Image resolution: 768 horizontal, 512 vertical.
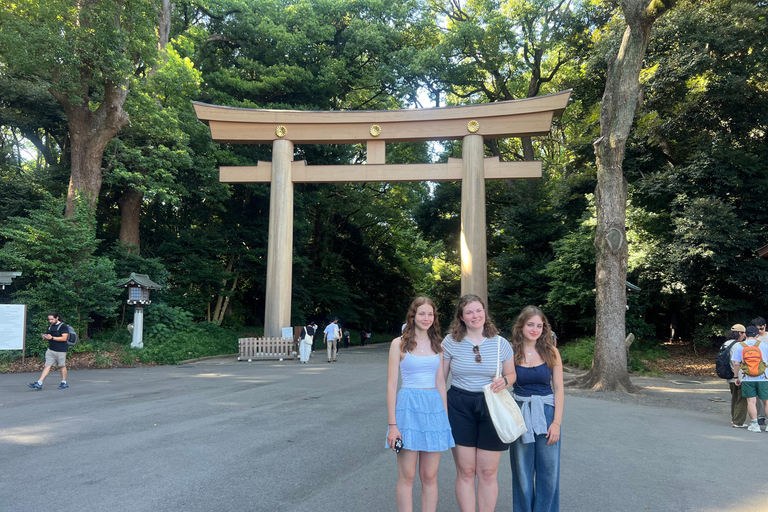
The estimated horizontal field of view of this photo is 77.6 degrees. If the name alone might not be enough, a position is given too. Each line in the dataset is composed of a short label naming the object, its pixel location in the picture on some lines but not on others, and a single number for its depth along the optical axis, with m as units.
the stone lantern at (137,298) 14.95
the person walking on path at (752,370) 6.88
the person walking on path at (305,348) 15.10
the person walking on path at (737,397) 7.21
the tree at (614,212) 10.64
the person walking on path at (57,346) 9.54
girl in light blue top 3.09
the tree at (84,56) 13.57
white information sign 12.26
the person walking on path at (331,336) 15.49
